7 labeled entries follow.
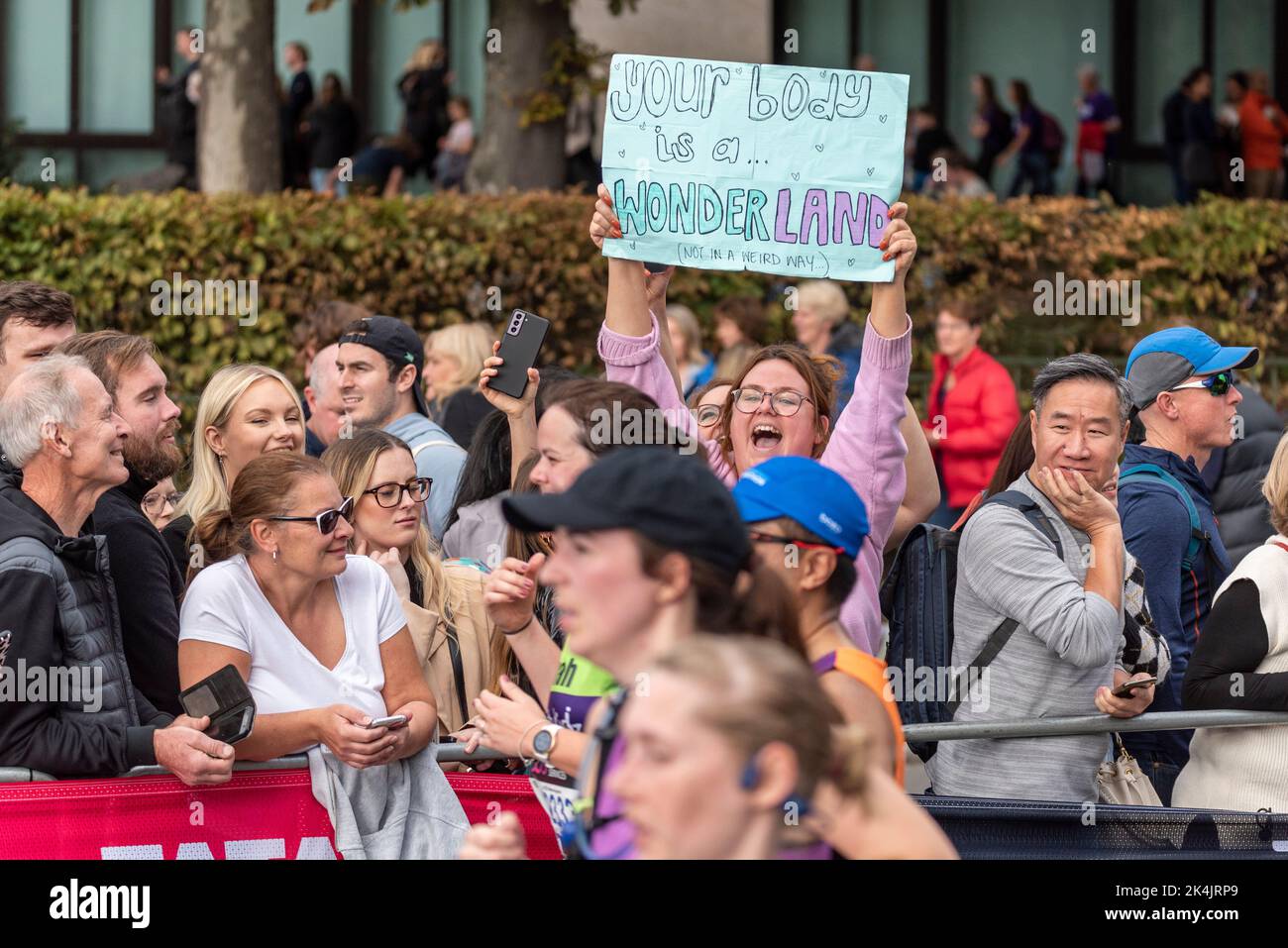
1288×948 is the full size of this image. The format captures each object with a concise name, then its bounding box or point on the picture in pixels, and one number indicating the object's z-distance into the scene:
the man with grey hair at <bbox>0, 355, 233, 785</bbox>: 8.49
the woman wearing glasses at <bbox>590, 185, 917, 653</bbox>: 9.73
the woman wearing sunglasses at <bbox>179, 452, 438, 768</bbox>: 8.95
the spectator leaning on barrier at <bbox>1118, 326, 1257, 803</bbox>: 10.92
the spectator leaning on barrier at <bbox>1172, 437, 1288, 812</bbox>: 9.72
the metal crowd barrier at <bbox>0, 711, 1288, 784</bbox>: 9.51
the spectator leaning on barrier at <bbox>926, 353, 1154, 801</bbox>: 9.47
